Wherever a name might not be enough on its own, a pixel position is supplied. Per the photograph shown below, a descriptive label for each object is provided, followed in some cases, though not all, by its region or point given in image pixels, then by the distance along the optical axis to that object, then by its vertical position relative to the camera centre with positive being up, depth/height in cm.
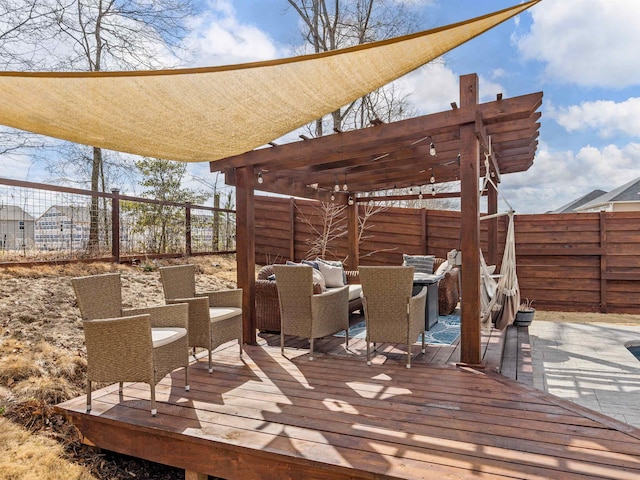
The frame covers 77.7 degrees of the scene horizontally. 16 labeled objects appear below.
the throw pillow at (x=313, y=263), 577 -37
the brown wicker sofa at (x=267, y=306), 494 -85
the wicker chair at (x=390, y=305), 355 -62
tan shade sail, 217 +91
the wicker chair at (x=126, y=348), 258 -73
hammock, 430 -62
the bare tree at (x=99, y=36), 723 +409
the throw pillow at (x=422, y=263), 723 -47
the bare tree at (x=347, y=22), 1024 +563
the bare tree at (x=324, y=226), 906 +27
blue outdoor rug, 469 -123
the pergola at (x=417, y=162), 338 +93
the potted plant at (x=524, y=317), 548 -112
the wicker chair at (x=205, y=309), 348 -67
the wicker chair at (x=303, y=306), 388 -68
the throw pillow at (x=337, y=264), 608 -42
